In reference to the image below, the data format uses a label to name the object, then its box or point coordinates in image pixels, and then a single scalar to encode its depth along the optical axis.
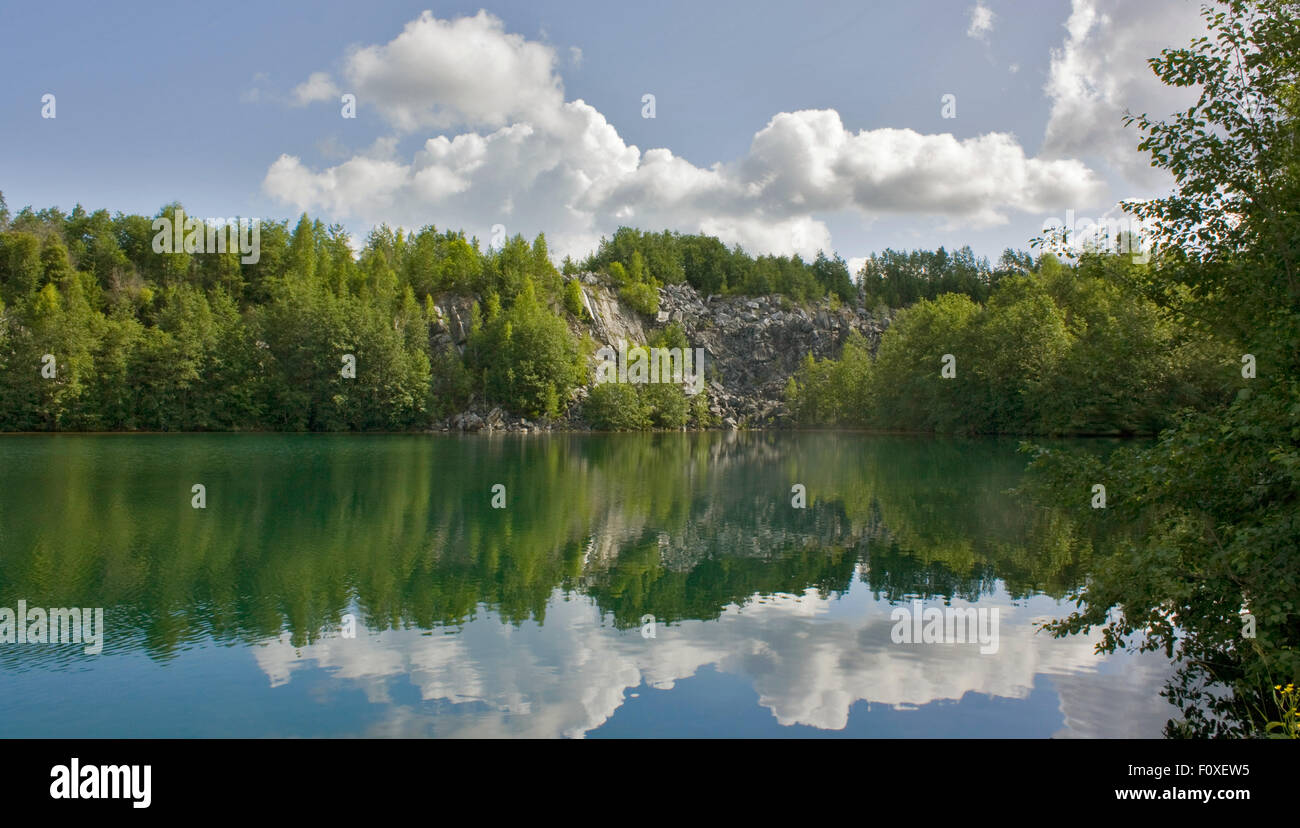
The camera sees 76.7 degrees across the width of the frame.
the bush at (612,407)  115.50
